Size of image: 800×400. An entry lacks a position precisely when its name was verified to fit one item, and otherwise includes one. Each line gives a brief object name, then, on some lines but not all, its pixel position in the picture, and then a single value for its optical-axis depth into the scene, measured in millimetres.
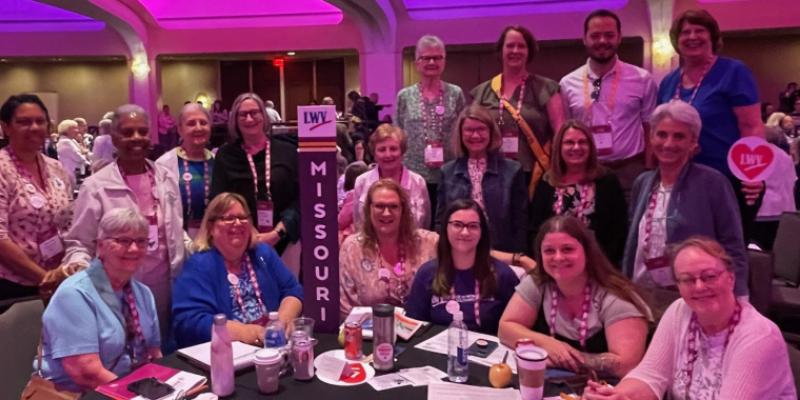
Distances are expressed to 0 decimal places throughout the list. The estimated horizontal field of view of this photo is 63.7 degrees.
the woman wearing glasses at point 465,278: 2693
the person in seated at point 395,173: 3518
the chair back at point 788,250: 4207
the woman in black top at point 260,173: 3383
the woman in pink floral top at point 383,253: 2990
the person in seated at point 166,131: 14391
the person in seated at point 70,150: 7887
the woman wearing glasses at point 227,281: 2676
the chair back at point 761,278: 2756
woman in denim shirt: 3320
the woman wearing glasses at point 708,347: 1729
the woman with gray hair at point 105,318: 2152
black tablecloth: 1919
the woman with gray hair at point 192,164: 3398
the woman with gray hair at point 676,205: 2484
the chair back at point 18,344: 2316
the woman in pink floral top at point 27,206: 2842
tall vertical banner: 2109
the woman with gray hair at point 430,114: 3779
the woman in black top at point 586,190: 3029
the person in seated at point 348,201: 4008
